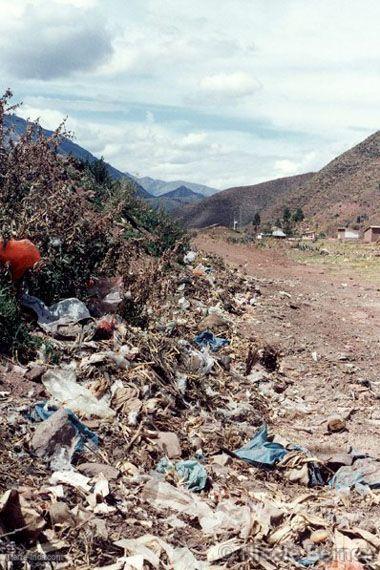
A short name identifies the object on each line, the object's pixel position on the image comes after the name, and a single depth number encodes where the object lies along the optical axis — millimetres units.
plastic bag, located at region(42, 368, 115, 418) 4055
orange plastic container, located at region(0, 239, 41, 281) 5023
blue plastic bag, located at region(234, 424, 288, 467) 4035
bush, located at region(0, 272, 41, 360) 4535
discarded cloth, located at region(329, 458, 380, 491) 3863
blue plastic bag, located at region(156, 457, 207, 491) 3529
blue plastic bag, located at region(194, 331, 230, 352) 6577
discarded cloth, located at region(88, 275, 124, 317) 5754
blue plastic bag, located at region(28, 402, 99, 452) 3587
